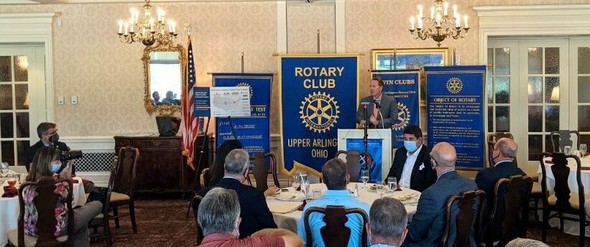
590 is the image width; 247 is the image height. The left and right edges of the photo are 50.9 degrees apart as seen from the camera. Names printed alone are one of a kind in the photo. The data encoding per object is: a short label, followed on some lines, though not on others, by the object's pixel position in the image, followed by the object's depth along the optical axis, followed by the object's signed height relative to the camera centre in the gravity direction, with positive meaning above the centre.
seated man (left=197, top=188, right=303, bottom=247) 2.71 -0.46
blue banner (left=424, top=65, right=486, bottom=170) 8.35 +0.06
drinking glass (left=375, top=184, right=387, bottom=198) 4.86 -0.61
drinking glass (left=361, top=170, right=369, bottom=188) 5.11 -0.53
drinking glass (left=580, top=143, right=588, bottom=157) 7.16 -0.44
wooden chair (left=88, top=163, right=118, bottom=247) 6.01 -1.01
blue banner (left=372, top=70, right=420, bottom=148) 8.58 +0.27
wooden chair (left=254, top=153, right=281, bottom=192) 6.00 -0.56
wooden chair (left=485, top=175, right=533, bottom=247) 4.45 -0.71
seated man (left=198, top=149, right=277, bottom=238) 3.83 -0.55
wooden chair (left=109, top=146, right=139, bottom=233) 6.52 -0.73
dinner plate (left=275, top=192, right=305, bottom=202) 4.68 -0.64
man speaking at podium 7.48 +0.06
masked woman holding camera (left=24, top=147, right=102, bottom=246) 4.84 -0.45
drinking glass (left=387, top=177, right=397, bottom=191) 4.93 -0.56
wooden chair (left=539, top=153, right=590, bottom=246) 5.79 -0.84
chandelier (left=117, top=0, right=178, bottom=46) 7.70 +1.12
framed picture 8.99 +0.80
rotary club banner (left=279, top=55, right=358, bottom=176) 8.56 +0.19
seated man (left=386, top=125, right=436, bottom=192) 5.62 -0.48
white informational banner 8.23 +0.18
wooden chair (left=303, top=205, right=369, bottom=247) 3.41 -0.61
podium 7.13 -0.37
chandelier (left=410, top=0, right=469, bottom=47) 7.48 +1.18
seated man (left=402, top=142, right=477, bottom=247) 3.86 -0.63
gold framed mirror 9.27 +0.57
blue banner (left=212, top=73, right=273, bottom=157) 8.66 -0.07
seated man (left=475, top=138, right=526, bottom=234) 4.72 -0.46
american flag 8.29 -0.06
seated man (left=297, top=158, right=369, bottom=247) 3.57 -0.53
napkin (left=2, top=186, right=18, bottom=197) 5.06 -0.62
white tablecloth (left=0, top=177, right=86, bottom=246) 4.91 -0.79
